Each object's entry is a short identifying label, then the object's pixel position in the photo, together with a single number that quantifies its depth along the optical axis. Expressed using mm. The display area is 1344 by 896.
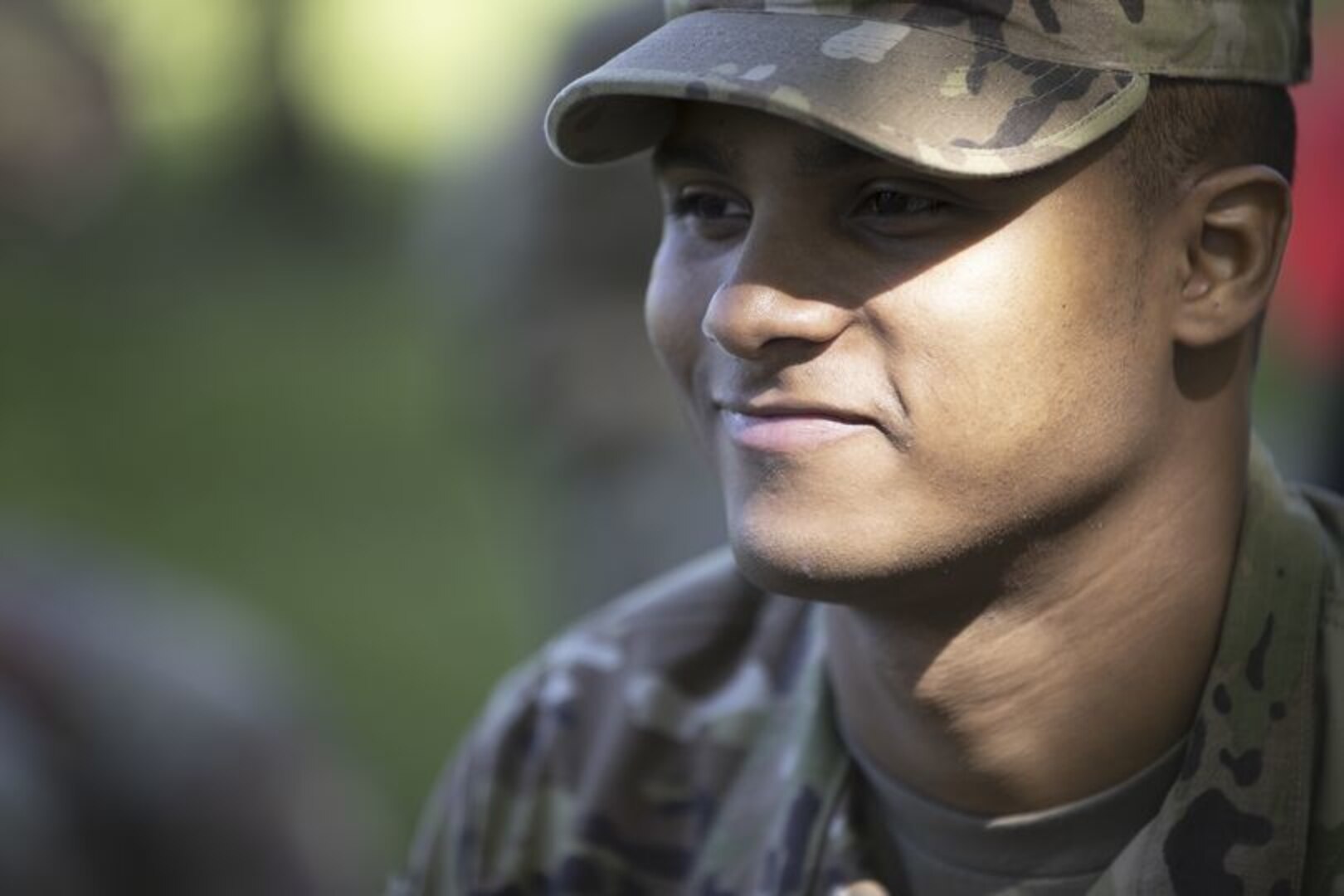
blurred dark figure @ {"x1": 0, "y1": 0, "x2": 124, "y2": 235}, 11789
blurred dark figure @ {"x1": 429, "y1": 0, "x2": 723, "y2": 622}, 5727
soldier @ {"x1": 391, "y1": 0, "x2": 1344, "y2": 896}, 2346
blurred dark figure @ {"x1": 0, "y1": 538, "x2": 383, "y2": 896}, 5297
